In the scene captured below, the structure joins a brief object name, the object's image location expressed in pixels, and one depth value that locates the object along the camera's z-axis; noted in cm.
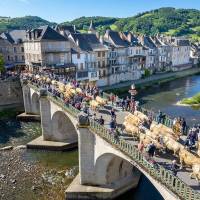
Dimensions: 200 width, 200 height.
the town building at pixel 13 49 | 7819
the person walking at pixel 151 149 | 2172
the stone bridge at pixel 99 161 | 1948
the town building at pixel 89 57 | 7194
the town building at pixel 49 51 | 6656
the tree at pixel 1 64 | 6628
